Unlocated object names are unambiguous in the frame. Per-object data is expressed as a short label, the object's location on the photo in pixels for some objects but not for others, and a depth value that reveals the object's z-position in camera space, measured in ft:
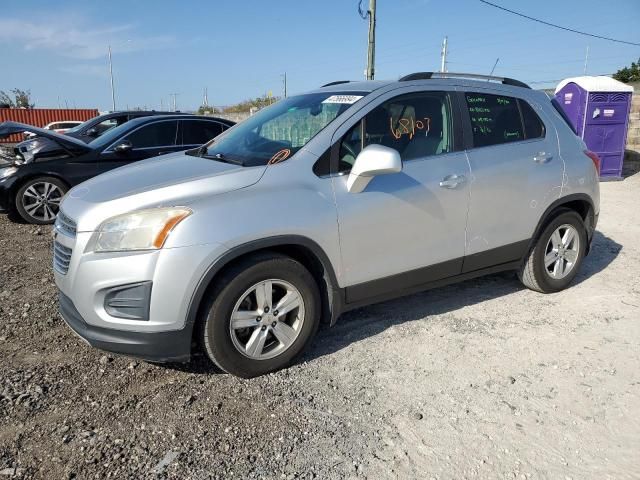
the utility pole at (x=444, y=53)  109.50
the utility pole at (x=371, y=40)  45.60
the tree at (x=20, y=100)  157.99
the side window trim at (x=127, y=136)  23.08
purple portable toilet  32.73
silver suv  8.73
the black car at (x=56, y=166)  22.17
